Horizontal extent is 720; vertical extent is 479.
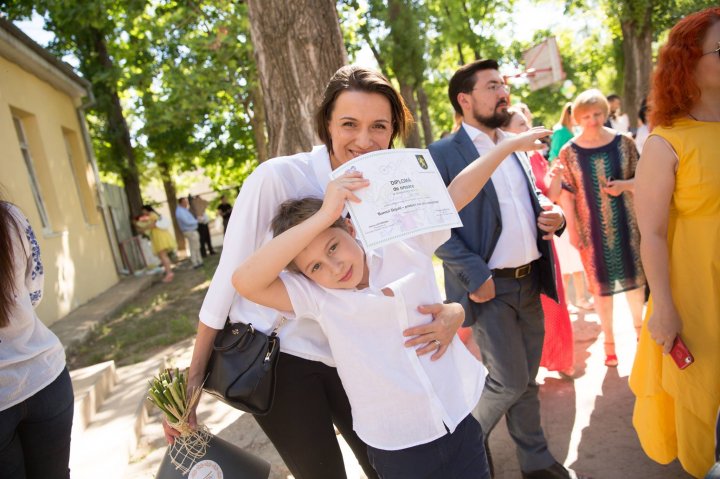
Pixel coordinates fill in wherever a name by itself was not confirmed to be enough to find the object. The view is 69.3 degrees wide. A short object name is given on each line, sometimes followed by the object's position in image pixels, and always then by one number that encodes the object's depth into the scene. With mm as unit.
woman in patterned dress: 4066
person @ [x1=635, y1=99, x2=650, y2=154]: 5611
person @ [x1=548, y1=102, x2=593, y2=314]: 5520
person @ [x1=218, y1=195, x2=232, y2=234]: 17294
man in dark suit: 2621
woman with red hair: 2145
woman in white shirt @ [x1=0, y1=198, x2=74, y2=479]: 1955
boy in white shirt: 1643
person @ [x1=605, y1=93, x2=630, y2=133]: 7608
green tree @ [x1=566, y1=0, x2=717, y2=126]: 11234
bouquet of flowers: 1771
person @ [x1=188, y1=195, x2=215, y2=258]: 16422
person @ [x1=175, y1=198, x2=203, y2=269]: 13062
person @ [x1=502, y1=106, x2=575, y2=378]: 3801
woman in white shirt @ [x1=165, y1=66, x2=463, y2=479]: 1817
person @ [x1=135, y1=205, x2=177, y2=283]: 12156
